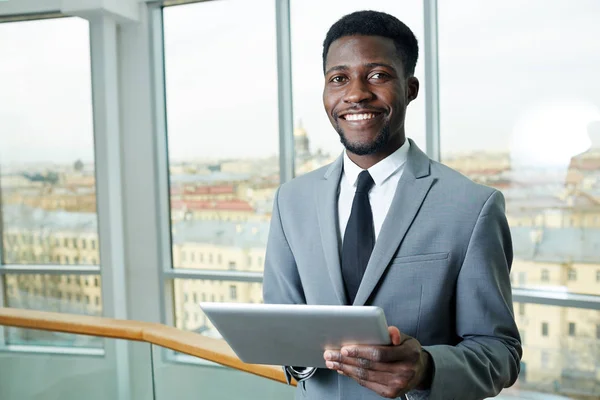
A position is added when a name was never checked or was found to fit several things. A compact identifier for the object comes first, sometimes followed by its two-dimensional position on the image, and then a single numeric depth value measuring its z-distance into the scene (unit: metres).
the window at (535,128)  3.98
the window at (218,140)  5.02
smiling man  1.15
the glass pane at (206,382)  2.18
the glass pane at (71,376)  2.52
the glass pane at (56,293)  5.52
